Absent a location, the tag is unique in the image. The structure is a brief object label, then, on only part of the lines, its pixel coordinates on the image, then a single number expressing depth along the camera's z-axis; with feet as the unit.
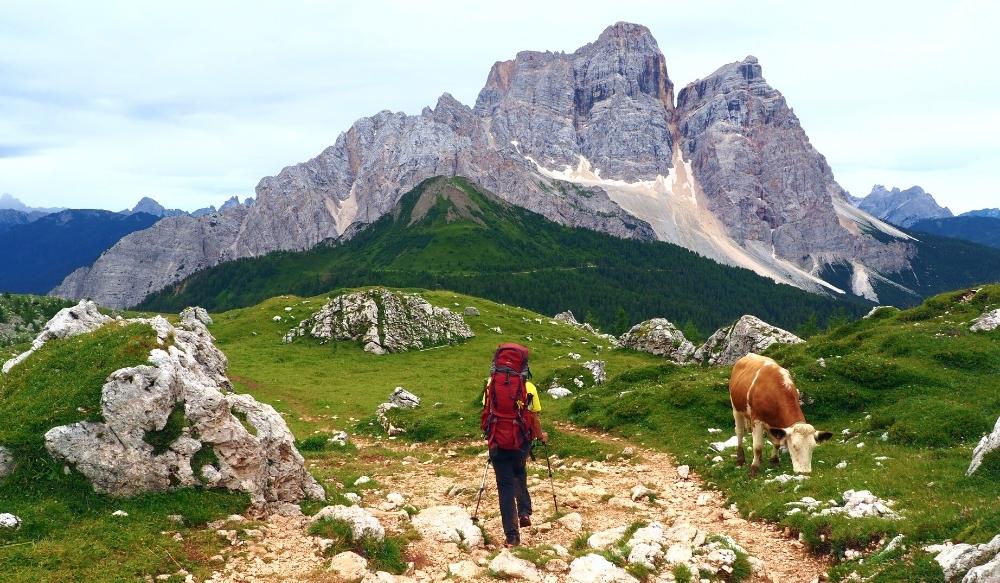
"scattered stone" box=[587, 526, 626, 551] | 43.65
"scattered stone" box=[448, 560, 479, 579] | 38.40
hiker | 45.19
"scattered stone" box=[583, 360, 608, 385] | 143.61
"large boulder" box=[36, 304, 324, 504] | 44.06
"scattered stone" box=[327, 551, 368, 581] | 37.60
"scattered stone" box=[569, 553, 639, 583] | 36.32
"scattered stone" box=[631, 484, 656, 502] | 58.65
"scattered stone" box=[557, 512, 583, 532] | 48.75
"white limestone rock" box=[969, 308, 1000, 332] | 101.09
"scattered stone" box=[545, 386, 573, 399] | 132.26
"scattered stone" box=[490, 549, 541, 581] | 38.01
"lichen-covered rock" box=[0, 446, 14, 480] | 41.65
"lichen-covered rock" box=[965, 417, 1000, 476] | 47.09
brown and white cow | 57.11
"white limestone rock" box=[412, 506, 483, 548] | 45.34
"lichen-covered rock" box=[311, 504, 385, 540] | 42.75
